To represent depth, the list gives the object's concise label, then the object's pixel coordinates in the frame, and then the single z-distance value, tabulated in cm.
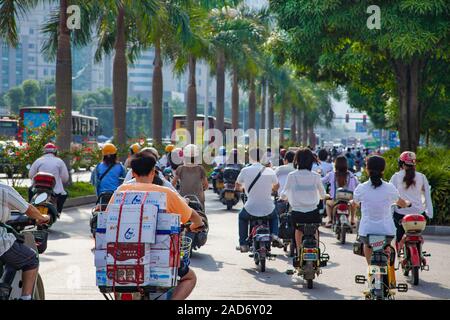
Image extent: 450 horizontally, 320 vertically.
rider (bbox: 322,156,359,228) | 1600
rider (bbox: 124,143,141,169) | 1617
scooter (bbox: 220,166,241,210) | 2289
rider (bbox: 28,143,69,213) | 1623
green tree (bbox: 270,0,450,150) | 2320
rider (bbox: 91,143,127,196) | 1398
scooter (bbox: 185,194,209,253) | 1257
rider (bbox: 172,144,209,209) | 1356
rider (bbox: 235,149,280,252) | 1218
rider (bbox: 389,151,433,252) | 1150
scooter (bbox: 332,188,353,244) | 1530
